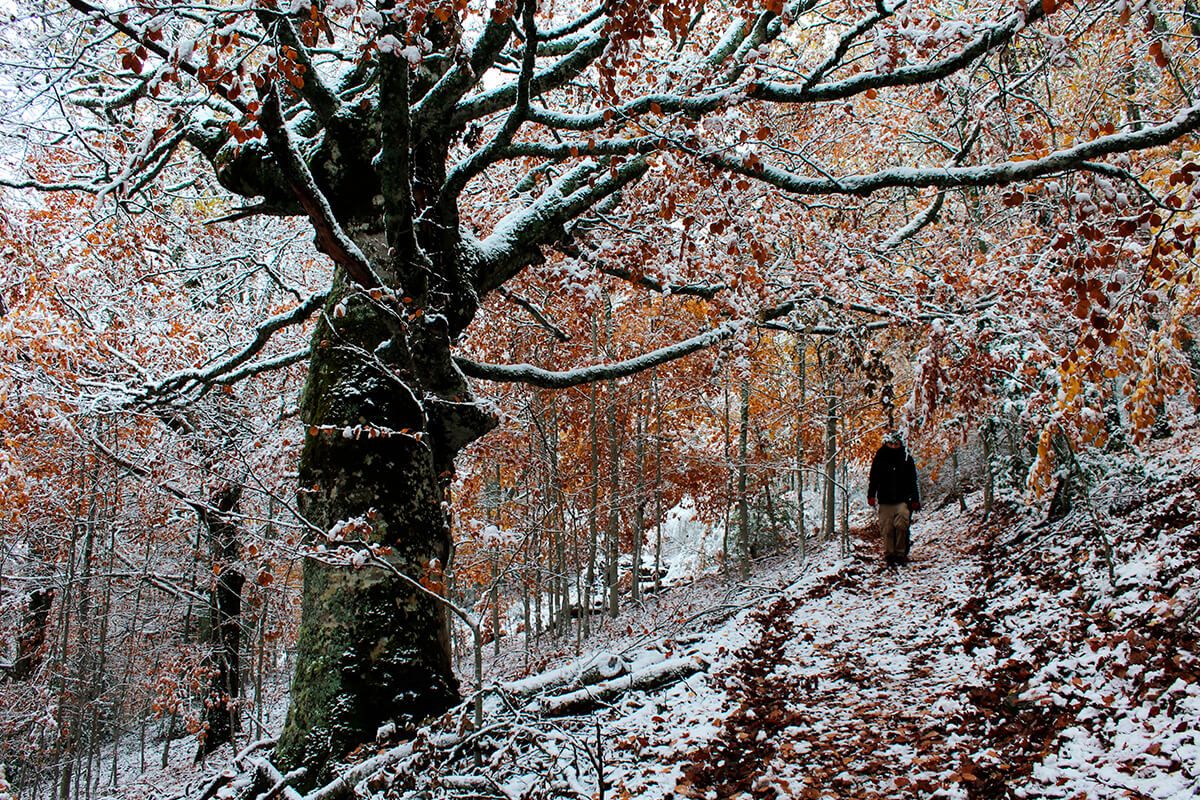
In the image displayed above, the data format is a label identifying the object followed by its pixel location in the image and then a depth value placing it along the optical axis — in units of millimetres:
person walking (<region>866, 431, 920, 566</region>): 9398
